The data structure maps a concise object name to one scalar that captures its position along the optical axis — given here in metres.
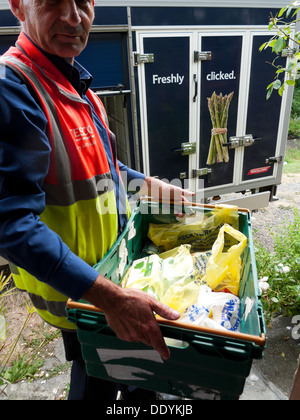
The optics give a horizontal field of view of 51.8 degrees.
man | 1.05
